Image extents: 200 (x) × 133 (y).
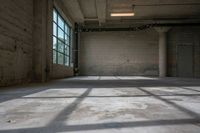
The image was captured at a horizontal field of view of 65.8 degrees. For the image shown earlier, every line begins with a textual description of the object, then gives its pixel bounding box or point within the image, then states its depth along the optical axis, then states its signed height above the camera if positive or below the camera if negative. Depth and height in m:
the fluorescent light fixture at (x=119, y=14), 10.23 +3.65
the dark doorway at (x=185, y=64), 12.50 +0.29
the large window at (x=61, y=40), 8.08 +1.70
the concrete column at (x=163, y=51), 12.11 +1.30
